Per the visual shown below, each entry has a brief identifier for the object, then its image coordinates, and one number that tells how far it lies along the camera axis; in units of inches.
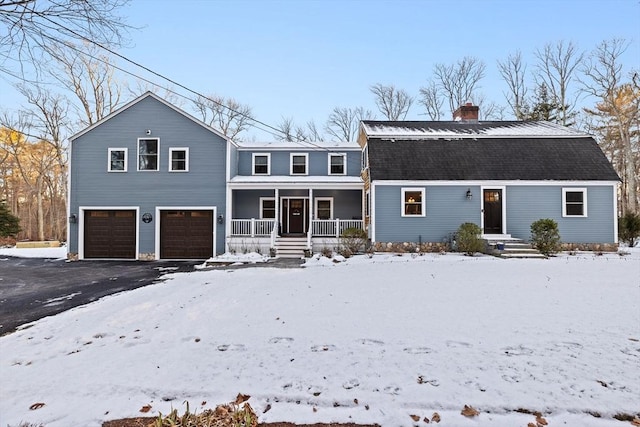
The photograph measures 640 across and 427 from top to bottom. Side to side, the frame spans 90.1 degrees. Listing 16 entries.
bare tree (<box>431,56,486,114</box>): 1152.2
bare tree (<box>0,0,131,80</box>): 171.0
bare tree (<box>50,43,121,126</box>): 927.0
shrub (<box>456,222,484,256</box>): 496.4
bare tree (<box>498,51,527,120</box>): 1093.8
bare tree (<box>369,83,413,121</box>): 1224.8
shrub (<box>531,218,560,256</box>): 491.2
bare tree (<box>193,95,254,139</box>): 1195.3
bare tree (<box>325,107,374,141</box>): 1273.4
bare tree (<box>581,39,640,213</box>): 863.7
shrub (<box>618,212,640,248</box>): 607.9
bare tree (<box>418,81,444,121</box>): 1188.5
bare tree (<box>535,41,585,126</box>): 999.6
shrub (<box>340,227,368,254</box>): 538.6
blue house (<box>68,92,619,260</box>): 541.0
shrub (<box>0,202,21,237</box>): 853.8
